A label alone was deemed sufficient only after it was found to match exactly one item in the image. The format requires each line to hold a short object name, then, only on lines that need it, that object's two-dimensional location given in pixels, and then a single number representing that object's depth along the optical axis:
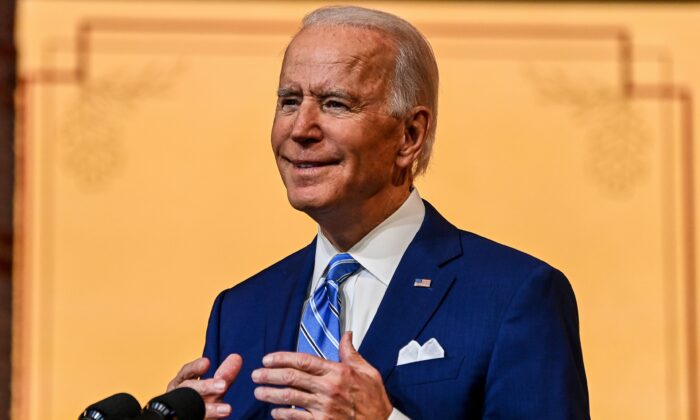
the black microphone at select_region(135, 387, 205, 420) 5.77
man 6.03
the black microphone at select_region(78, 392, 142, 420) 5.77
